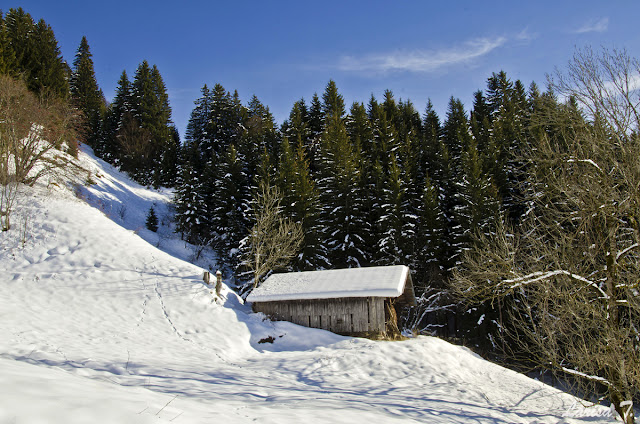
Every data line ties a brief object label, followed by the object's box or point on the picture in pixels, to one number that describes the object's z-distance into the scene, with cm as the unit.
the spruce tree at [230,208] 3322
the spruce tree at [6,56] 3656
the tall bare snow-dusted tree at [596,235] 874
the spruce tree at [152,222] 3669
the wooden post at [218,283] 1905
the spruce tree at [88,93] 5931
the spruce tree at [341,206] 2998
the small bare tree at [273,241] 2362
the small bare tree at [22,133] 2134
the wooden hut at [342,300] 1794
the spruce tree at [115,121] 5541
